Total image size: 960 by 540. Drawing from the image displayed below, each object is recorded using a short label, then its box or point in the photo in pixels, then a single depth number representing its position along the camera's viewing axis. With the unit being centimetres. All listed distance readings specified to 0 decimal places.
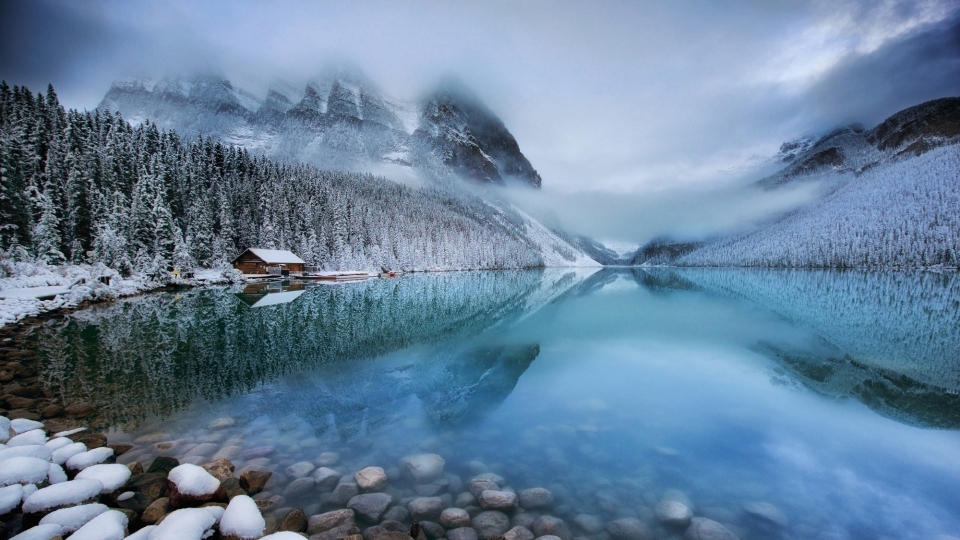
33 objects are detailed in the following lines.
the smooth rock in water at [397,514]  659
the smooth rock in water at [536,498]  718
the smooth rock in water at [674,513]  686
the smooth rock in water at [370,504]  665
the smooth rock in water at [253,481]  710
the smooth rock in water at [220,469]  721
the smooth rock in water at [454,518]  644
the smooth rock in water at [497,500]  698
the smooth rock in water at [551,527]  639
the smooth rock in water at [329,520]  611
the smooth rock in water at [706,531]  643
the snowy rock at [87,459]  707
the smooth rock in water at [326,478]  750
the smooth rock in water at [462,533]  609
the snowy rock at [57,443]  749
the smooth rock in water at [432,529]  621
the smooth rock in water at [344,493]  702
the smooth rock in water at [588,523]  662
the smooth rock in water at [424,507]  668
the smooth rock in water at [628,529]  648
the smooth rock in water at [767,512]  706
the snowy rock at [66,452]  718
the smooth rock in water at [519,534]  605
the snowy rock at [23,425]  852
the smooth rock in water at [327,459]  844
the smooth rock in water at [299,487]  718
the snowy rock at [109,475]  638
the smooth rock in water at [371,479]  748
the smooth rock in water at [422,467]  803
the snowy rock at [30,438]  759
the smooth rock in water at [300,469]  786
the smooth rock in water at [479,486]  747
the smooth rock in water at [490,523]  627
